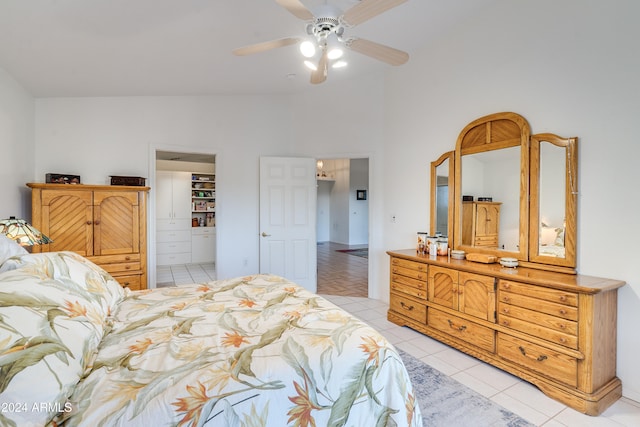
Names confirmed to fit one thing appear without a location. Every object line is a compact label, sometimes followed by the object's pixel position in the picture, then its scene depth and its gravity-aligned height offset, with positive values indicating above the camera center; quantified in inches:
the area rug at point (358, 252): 310.1 -45.1
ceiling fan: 67.6 +43.8
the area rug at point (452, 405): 70.4 -48.3
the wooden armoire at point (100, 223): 119.2 -6.3
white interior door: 178.4 -5.8
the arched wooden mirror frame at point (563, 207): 89.2 +0.5
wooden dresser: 74.7 -32.1
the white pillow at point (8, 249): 64.4 -9.1
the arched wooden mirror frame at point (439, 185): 126.0 +8.7
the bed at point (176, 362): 36.1 -22.5
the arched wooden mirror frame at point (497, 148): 100.2 +22.5
